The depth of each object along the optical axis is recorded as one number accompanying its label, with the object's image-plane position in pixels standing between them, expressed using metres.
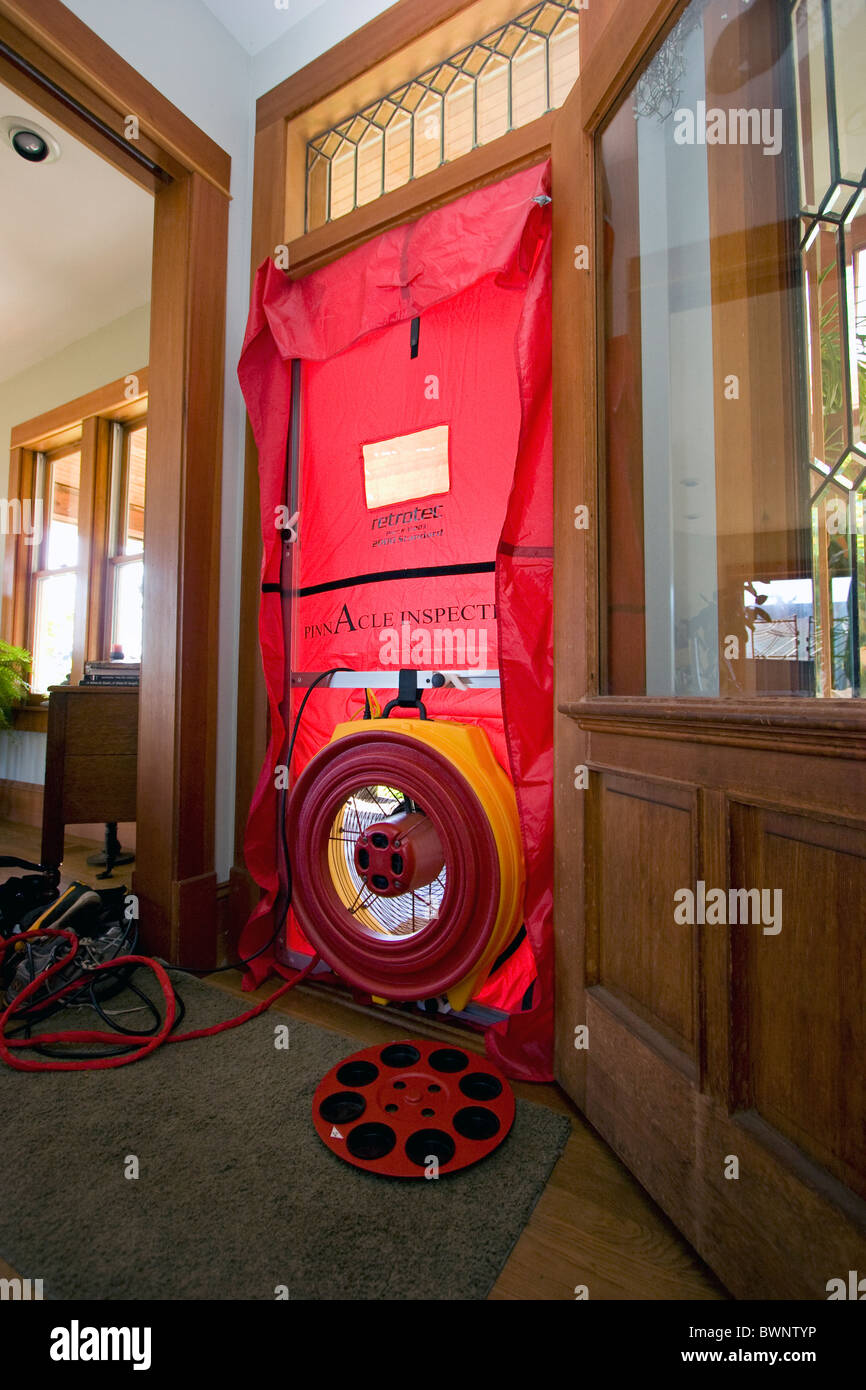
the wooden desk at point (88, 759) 2.15
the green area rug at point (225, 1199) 0.84
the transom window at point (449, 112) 1.58
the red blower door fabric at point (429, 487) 1.38
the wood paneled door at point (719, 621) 0.75
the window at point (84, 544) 3.73
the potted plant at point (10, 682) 3.75
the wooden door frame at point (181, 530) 1.87
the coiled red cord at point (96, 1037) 1.32
